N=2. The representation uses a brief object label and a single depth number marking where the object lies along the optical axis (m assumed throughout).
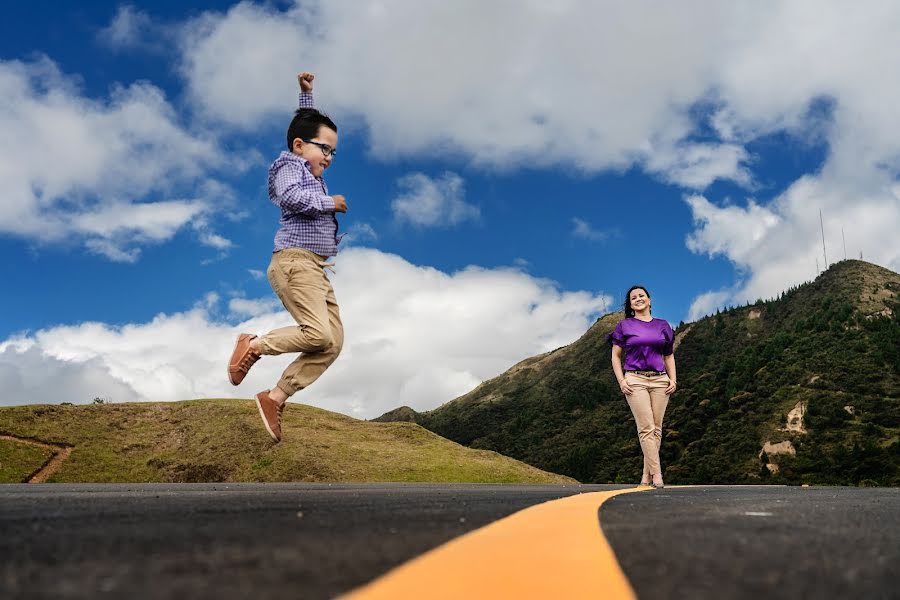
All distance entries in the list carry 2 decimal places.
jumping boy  5.43
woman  7.19
